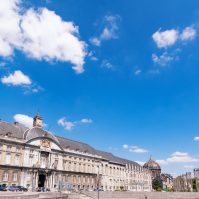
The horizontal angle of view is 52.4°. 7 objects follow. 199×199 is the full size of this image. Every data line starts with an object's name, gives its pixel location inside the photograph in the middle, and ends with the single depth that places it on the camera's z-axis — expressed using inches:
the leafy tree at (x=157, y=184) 3772.2
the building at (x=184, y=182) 4178.6
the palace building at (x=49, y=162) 1787.4
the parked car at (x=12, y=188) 1394.3
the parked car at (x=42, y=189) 1626.9
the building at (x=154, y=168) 4459.3
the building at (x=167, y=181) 5047.1
